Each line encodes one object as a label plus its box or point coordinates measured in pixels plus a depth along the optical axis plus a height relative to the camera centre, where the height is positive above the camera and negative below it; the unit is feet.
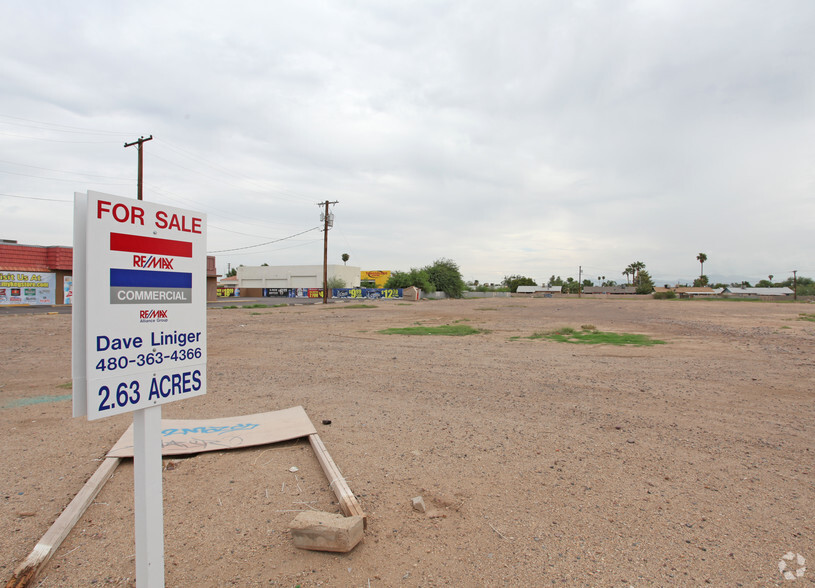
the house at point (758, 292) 399.03 +1.41
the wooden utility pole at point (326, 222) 162.27 +25.26
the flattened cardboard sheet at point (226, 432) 16.28 -5.54
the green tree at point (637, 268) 474.08 +26.28
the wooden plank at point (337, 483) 11.56 -5.51
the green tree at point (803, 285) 376.87 +8.33
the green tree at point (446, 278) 273.54 +8.31
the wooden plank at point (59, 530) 9.27 -5.70
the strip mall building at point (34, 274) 114.42 +4.03
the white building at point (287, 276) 301.02 +10.17
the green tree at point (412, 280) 254.06 +6.55
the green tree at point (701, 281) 459.73 +12.48
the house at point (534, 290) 449.11 +2.55
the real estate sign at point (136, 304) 7.55 -0.24
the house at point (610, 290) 449.35 +2.80
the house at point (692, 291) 371.64 +1.92
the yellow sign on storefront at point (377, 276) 344.69 +11.78
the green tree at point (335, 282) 272.47 +5.55
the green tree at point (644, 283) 422.82 +9.96
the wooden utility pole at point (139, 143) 87.51 +28.47
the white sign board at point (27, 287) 114.21 +0.61
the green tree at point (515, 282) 476.54 +11.36
